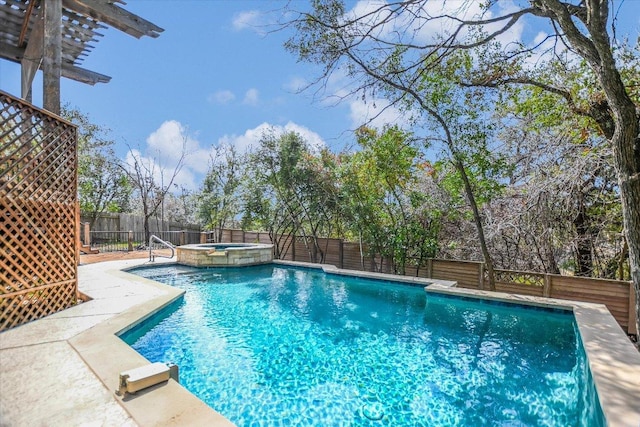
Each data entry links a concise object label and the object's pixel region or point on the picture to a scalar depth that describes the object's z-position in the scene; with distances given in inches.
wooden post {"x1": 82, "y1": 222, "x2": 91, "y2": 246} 461.6
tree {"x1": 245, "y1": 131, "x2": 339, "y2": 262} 449.4
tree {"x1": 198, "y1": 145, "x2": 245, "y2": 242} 638.7
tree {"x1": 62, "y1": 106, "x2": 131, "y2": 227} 601.3
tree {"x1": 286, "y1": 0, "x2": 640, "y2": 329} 228.5
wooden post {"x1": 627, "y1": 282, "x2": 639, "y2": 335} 235.1
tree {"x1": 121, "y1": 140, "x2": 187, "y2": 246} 693.3
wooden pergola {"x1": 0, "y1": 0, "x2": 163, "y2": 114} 201.5
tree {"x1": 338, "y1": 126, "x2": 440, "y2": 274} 350.9
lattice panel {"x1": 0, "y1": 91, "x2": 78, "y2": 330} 163.0
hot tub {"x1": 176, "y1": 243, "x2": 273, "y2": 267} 434.6
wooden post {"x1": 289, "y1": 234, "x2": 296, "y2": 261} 507.2
